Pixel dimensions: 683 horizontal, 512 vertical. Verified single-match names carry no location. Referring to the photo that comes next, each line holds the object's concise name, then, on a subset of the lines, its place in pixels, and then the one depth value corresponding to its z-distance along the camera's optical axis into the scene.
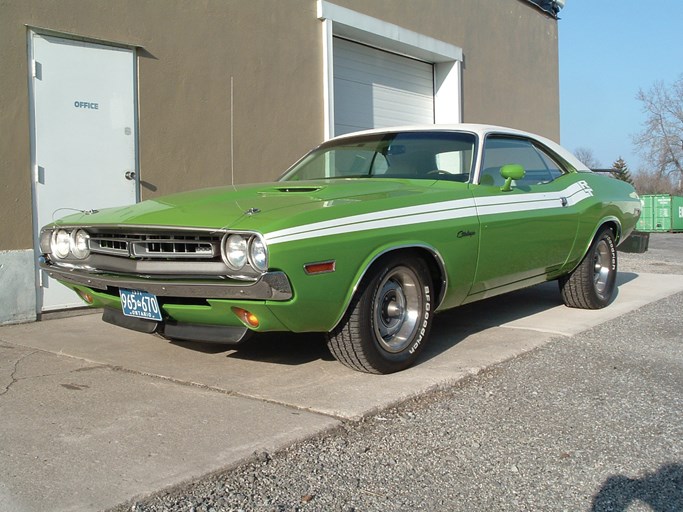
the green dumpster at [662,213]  24.61
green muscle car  3.38
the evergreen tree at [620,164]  55.41
